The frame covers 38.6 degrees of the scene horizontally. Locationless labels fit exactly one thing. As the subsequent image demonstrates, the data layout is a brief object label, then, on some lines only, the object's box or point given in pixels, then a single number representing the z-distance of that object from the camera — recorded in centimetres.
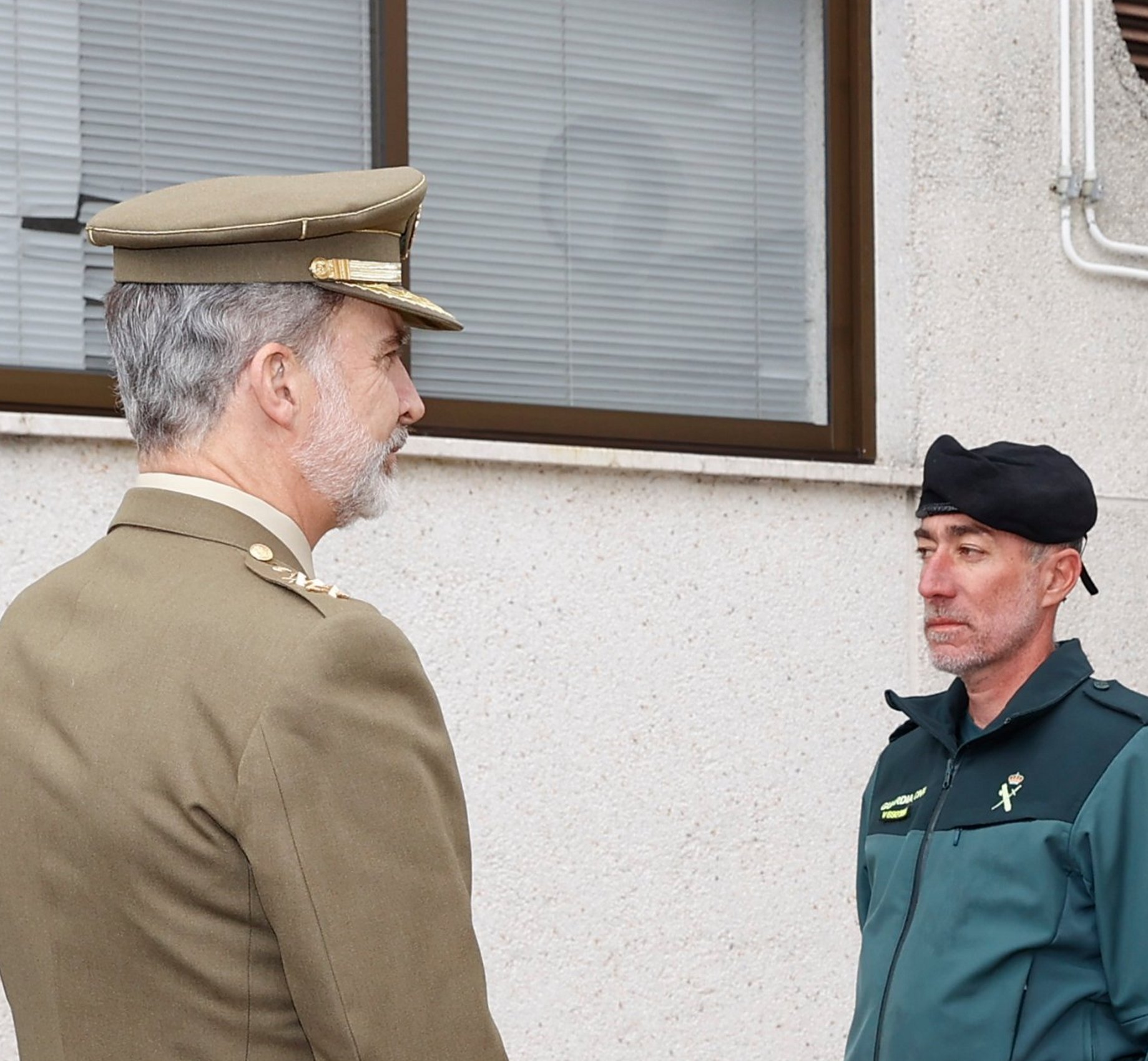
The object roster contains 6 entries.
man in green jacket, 244
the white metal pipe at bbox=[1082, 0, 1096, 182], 440
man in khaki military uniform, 139
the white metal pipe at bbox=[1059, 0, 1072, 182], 438
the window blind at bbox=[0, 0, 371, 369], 345
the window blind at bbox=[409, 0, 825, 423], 391
